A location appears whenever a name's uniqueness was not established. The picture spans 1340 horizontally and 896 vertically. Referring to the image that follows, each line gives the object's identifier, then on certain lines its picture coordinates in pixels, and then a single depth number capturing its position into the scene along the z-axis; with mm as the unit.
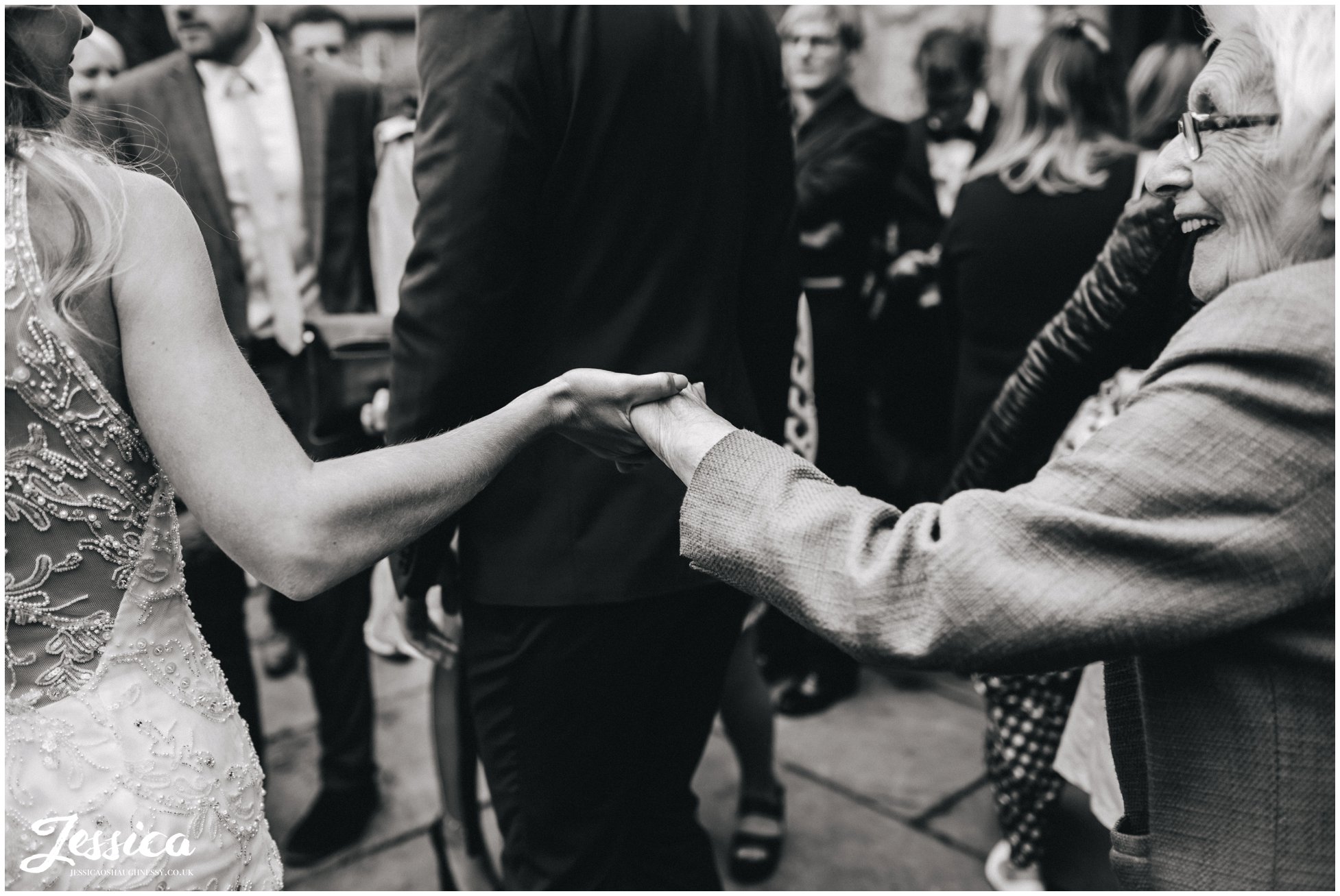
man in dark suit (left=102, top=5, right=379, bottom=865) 2943
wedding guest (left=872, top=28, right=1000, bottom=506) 3844
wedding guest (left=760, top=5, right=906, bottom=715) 3590
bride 1146
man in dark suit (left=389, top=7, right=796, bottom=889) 1650
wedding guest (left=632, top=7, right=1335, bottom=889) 996
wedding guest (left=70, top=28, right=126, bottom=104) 3994
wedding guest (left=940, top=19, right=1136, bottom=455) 2867
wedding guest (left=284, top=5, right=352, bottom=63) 4586
